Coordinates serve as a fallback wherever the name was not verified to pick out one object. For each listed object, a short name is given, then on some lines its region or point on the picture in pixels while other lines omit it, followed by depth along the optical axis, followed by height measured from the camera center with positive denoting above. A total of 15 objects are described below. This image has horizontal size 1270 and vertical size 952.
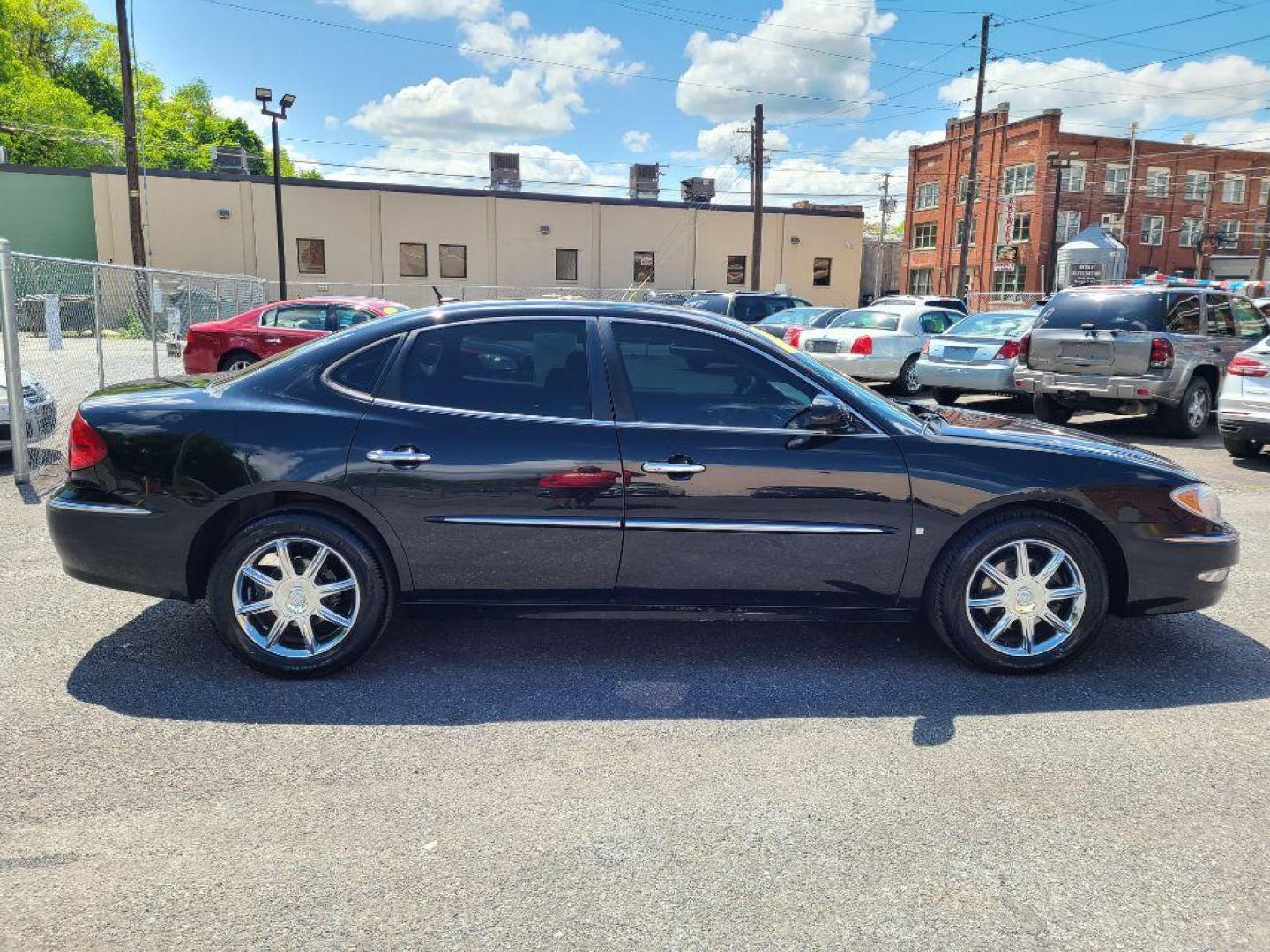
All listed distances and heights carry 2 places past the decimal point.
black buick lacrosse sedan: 3.88 -0.78
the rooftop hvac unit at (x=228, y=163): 38.00 +5.48
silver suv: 10.60 -0.37
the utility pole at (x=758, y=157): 33.16 +5.37
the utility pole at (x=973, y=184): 33.75 +4.67
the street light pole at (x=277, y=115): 24.97 +4.94
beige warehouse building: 34.22 +2.68
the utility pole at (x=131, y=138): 24.19 +4.14
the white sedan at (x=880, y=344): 15.38 -0.49
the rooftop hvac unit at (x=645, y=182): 44.75 +5.95
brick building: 52.97 +7.14
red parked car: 14.37 -0.47
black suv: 19.73 +0.14
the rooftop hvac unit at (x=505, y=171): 43.06 +6.06
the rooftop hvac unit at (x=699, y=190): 42.88 +5.41
